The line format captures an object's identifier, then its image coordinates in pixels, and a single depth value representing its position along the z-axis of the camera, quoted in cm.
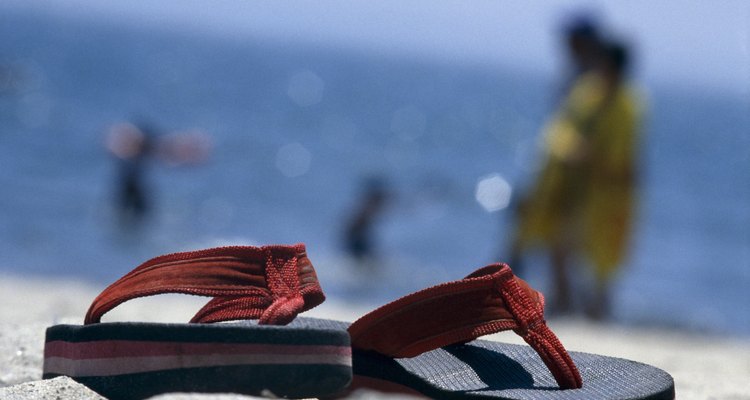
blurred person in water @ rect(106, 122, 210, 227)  2680
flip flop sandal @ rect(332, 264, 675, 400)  473
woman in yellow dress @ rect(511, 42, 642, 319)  1353
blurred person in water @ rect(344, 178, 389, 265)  2468
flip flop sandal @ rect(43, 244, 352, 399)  425
